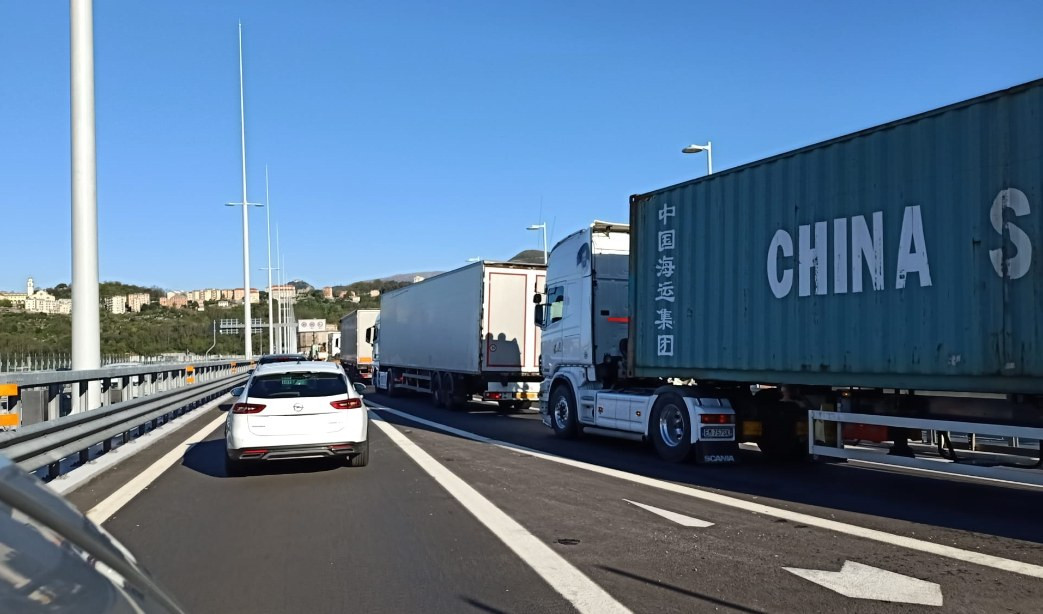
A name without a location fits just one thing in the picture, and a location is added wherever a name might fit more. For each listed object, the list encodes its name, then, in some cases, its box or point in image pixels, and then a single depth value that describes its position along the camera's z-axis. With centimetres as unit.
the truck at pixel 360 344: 4306
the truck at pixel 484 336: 2244
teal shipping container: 777
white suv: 1028
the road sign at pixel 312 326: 8144
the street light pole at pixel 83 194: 1270
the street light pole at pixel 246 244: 4422
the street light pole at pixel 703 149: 2627
